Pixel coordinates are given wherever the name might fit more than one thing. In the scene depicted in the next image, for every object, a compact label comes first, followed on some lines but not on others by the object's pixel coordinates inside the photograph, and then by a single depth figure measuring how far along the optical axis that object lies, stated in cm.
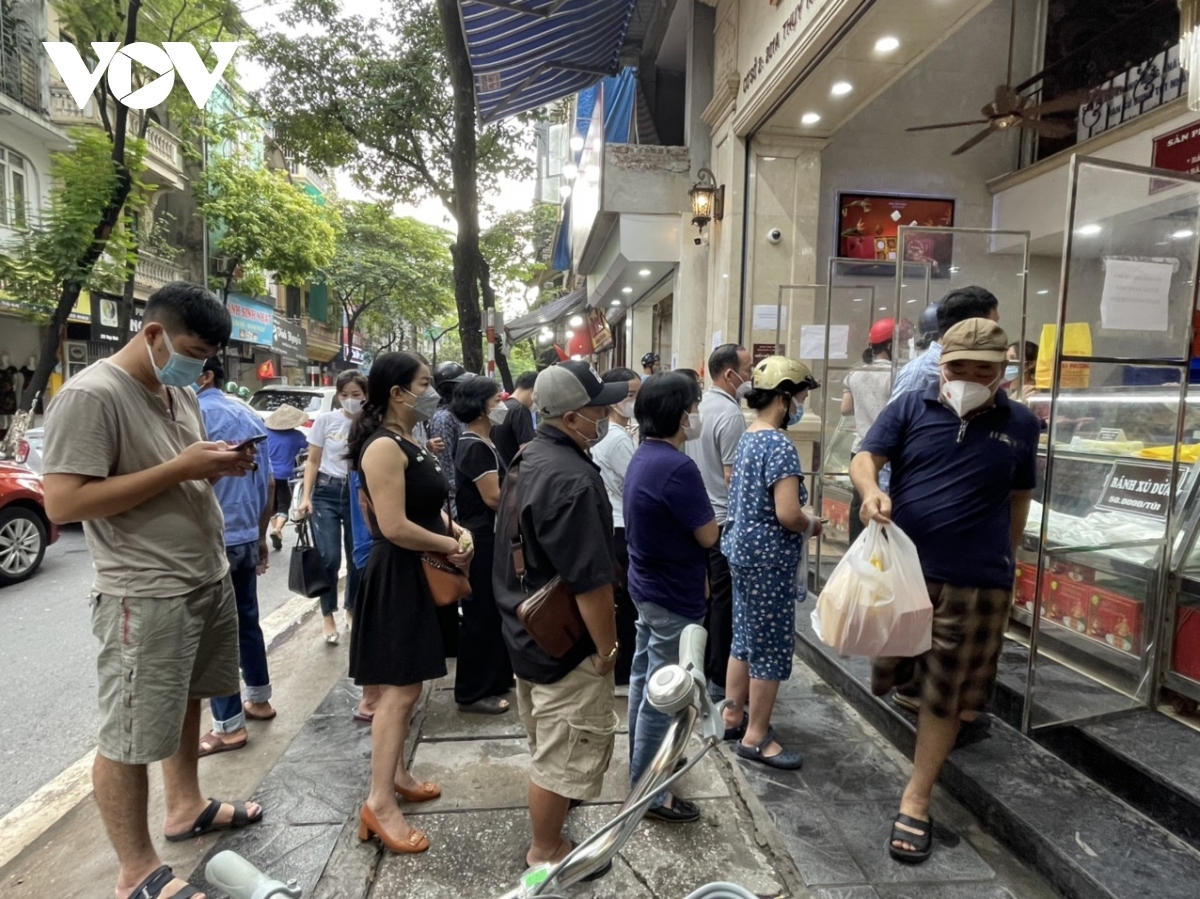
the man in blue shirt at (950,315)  302
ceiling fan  686
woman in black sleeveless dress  250
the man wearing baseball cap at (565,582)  205
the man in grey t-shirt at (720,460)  366
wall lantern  743
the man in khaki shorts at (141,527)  203
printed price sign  303
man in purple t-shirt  253
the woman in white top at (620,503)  373
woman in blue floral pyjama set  281
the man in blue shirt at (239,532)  326
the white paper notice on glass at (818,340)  619
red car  599
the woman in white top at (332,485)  448
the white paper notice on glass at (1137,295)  298
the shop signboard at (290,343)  2609
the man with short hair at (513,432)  443
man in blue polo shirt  239
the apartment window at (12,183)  1307
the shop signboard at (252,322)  2197
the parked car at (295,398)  1149
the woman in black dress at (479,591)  359
